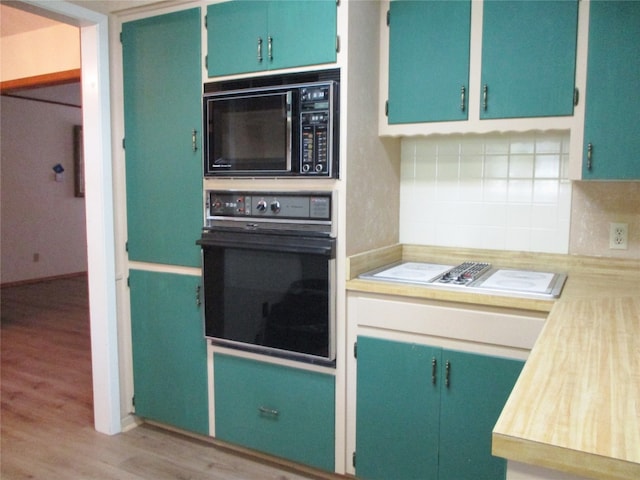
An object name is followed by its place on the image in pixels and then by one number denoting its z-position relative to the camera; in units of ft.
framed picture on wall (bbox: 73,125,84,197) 22.39
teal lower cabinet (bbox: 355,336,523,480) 6.05
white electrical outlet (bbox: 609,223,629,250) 6.95
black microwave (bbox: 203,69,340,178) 6.59
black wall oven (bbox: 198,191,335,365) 6.73
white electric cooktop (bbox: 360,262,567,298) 5.99
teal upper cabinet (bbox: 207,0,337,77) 6.61
